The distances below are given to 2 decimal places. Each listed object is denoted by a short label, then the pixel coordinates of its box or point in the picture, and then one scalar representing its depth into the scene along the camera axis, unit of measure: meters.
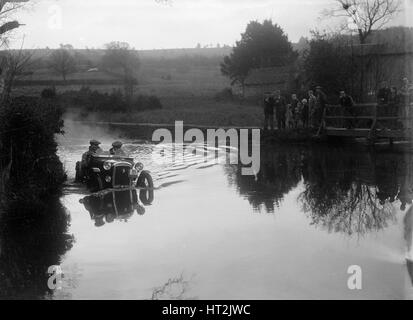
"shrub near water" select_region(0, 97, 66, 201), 14.05
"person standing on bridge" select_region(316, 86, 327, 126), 29.69
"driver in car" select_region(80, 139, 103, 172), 17.38
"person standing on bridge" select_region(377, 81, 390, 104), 27.19
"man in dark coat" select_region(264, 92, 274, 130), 30.95
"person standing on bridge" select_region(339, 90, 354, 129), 28.45
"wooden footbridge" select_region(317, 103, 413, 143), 25.75
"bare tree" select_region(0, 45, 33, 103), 12.36
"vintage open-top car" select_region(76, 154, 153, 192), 16.77
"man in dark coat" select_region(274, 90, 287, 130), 30.77
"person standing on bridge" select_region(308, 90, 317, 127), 29.77
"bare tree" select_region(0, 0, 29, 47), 16.34
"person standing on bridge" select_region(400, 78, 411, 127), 25.20
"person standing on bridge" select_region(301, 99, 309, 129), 30.86
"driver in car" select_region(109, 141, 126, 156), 17.27
